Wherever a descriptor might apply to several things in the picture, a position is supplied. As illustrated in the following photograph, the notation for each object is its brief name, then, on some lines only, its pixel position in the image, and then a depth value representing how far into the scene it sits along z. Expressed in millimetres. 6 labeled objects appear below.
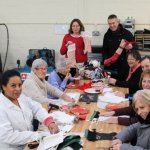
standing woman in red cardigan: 5395
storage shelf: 6209
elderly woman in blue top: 4410
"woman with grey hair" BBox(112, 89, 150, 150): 2424
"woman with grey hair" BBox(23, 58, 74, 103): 3779
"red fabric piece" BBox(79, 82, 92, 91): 4307
